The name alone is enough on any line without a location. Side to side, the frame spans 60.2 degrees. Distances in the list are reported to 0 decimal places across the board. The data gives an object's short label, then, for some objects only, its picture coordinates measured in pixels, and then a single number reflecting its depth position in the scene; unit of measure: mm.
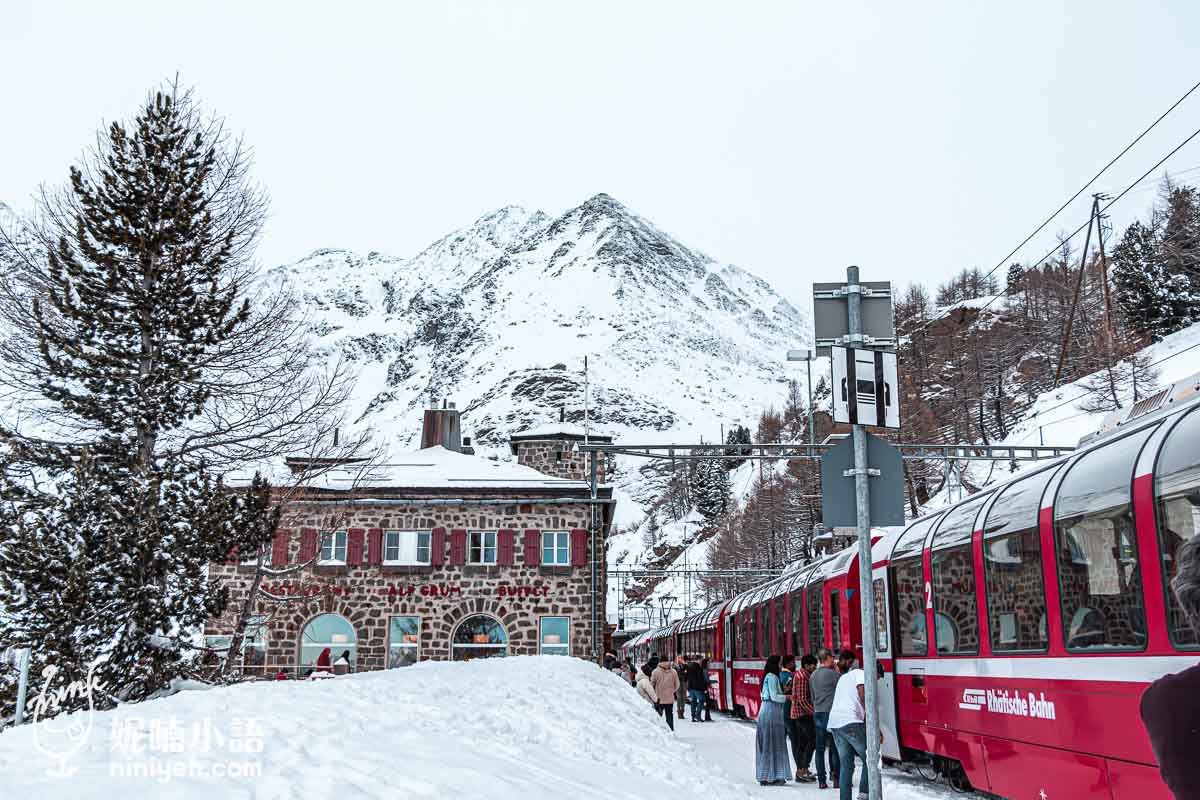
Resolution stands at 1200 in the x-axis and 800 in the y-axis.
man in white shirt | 10336
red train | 6699
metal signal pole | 7035
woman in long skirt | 13062
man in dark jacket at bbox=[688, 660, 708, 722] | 25922
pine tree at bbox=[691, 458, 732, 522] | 130375
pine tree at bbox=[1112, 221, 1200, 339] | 49031
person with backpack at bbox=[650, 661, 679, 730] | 20141
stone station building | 33875
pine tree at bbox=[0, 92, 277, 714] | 15359
